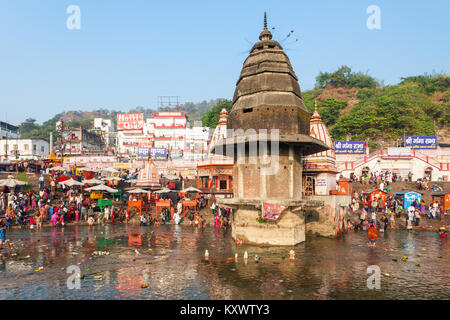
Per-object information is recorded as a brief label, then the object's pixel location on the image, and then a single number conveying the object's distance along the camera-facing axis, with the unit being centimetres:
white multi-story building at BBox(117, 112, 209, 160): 8031
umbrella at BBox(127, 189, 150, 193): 3314
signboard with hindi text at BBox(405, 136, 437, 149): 5578
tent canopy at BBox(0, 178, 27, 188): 3197
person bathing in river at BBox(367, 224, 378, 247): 2114
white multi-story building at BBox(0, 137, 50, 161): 7600
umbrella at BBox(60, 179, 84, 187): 3416
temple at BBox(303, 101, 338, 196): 2750
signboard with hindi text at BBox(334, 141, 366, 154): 5688
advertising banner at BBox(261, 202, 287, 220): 1952
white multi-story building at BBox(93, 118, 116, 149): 10069
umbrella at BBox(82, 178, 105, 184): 3556
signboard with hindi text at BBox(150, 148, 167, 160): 6178
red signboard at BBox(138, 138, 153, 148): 7649
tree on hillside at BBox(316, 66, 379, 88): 11581
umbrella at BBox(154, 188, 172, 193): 3461
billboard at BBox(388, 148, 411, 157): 5141
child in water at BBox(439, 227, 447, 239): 2582
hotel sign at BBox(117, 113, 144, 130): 9012
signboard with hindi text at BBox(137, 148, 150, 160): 6331
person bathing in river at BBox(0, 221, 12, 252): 1967
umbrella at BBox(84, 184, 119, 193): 3344
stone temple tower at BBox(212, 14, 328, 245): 2048
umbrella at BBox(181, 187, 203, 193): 3304
